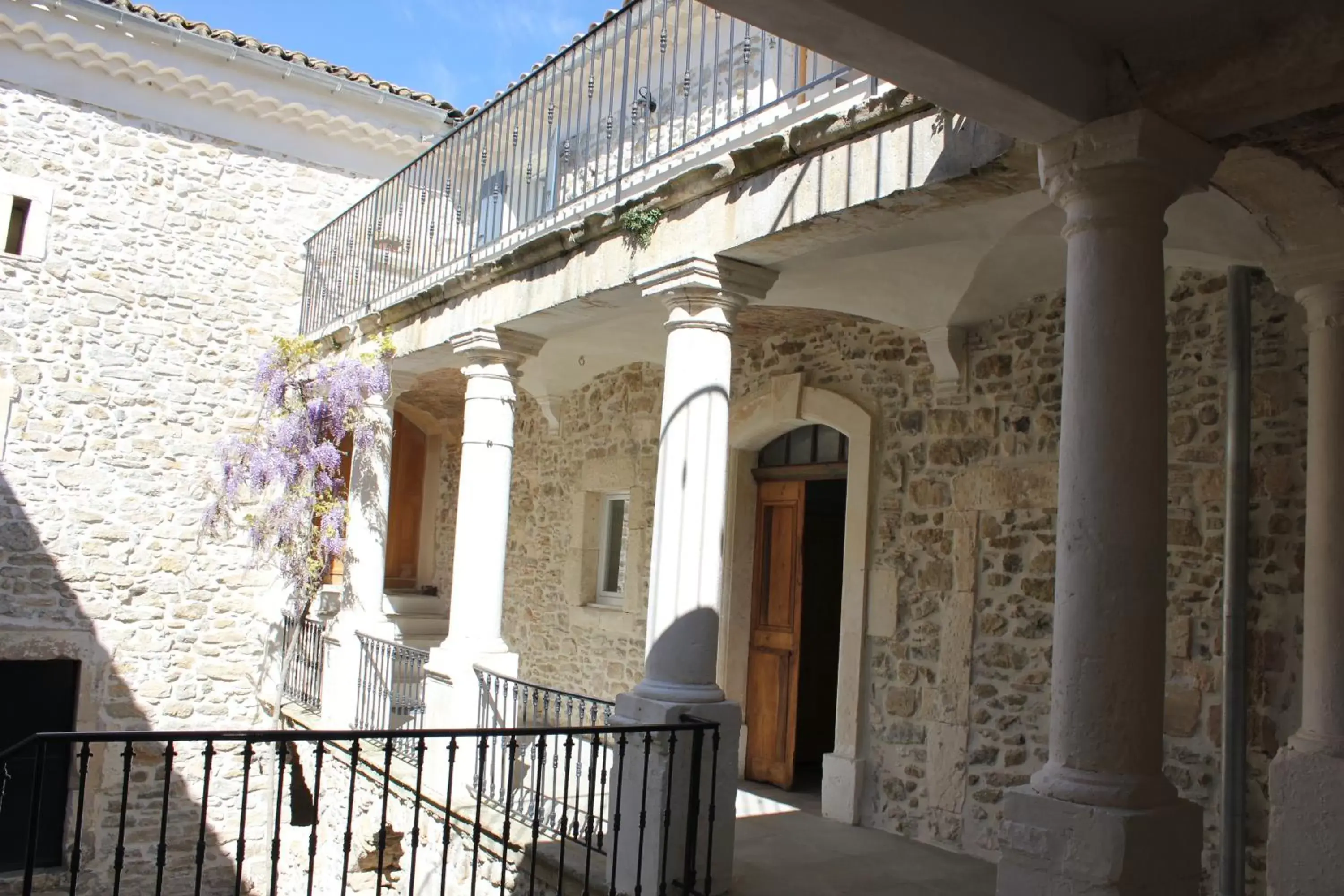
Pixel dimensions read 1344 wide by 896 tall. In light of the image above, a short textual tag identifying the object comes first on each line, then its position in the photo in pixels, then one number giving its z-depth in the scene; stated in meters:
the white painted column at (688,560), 4.71
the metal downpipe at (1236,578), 4.64
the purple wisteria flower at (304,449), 8.92
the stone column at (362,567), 8.72
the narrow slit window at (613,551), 9.48
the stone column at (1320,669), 4.06
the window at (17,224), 9.86
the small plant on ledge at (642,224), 5.29
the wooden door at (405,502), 13.34
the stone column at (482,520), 6.95
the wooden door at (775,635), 7.45
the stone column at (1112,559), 2.97
